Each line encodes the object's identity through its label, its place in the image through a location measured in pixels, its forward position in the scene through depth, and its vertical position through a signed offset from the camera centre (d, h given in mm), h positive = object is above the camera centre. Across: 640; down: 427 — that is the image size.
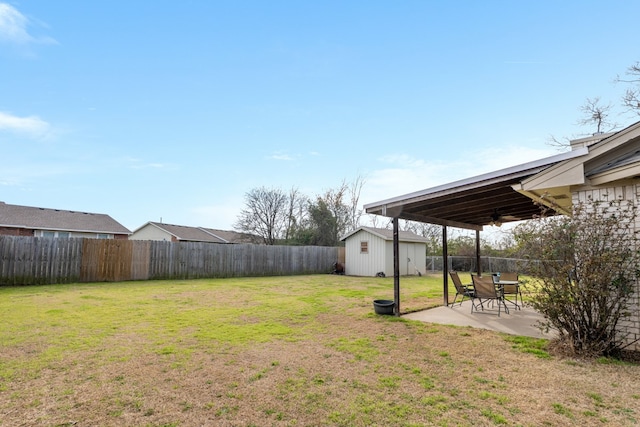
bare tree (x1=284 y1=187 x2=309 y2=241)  25641 +2340
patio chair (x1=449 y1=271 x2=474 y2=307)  7321 -1083
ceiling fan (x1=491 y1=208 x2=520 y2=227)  8394 +640
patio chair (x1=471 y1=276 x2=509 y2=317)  6531 -974
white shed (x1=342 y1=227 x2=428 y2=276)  17375 -664
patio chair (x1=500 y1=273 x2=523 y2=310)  7609 -1150
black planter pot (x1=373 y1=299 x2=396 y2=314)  6566 -1345
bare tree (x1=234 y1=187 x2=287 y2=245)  25438 +2029
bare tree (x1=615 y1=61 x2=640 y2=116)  11070 +5336
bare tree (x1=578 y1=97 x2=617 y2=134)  13359 +5259
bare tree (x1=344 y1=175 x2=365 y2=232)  27938 +3591
